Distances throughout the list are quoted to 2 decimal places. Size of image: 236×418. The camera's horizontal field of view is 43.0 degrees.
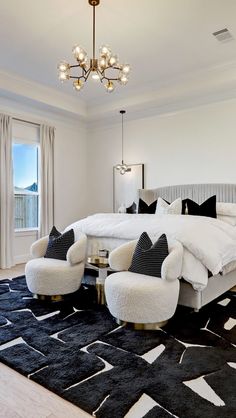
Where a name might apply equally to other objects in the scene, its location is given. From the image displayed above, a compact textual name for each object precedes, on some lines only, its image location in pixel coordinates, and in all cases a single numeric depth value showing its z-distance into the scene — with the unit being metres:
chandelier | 3.05
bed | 3.04
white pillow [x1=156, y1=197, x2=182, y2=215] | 4.91
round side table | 3.36
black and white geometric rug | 1.75
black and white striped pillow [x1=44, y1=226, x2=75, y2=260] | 3.71
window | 5.90
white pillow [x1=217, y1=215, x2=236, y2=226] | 4.53
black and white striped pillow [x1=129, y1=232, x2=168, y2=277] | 2.92
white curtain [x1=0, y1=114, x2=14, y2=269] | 5.36
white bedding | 3.03
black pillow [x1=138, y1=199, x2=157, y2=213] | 5.52
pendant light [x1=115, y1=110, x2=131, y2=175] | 6.31
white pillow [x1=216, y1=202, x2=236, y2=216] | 4.65
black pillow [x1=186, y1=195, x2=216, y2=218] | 4.61
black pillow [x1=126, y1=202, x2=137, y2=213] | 6.26
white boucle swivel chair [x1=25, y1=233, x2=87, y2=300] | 3.37
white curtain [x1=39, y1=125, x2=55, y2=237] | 6.12
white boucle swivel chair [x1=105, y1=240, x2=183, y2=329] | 2.63
